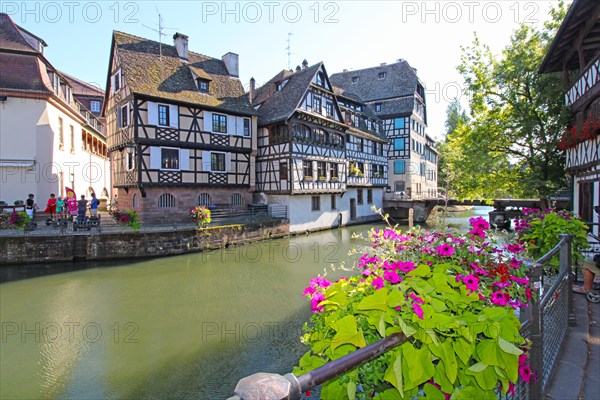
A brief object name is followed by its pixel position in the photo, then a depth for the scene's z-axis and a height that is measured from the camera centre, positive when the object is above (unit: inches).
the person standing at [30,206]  717.9 -25.5
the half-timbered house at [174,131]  786.2 +145.4
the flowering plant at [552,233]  197.9 -24.0
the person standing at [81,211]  688.4 -34.7
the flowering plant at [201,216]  740.0 -48.2
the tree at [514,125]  661.3 +127.7
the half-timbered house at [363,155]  1253.7 +135.2
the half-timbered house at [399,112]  1519.4 +343.0
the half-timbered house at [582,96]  413.7 +119.9
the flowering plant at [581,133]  401.1 +68.4
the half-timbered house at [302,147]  965.8 +127.6
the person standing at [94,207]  746.2 -29.4
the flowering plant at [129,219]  674.5 -49.2
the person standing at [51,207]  731.4 -28.1
